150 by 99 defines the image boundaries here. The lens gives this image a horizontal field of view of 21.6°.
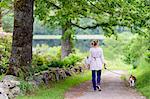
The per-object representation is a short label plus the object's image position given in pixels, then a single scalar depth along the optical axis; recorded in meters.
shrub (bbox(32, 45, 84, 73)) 20.10
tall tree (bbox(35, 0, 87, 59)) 17.72
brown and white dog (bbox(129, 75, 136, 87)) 16.07
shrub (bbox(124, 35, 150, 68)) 25.35
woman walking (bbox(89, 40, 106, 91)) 14.29
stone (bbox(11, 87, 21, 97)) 12.10
